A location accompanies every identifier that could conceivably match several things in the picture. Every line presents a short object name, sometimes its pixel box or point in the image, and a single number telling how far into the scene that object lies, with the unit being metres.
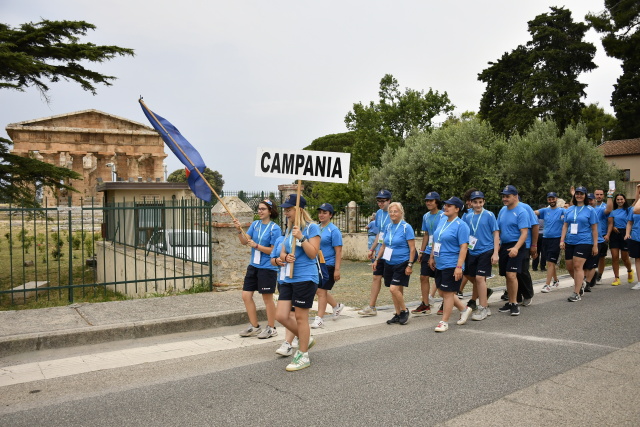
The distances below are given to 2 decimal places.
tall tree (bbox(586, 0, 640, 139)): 35.16
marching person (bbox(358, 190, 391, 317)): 7.94
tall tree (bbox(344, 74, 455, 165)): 37.91
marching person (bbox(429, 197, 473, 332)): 7.09
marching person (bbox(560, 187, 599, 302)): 9.31
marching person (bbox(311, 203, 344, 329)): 7.47
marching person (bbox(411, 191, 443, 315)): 8.06
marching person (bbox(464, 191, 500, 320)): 7.84
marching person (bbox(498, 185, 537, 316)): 8.08
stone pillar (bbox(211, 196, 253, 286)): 9.45
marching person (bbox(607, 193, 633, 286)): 11.27
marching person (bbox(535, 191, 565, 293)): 10.46
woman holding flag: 6.54
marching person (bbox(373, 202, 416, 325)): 7.44
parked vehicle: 10.39
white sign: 6.16
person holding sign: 5.46
